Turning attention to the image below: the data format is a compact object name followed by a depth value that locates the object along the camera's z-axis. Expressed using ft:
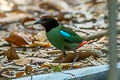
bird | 22.65
